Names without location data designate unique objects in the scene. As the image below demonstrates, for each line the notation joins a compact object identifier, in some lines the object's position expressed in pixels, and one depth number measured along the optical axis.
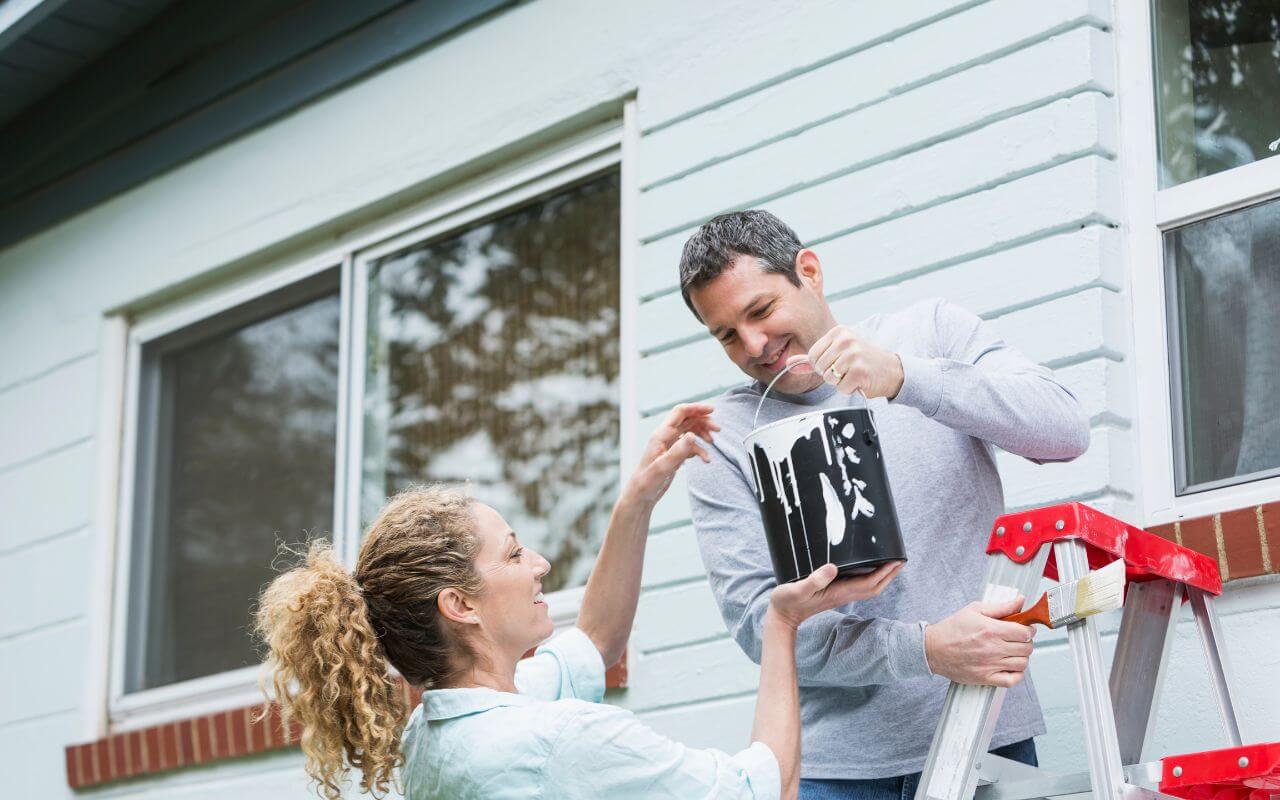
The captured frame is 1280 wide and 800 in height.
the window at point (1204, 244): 2.87
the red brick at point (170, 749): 4.66
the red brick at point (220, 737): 4.50
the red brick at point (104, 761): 4.82
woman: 2.16
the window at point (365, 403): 4.23
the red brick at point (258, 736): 4.38
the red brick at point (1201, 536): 2.70
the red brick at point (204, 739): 4.55
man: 2.20
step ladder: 2.07
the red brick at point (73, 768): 4.91
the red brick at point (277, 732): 4.32
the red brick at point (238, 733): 4.45
